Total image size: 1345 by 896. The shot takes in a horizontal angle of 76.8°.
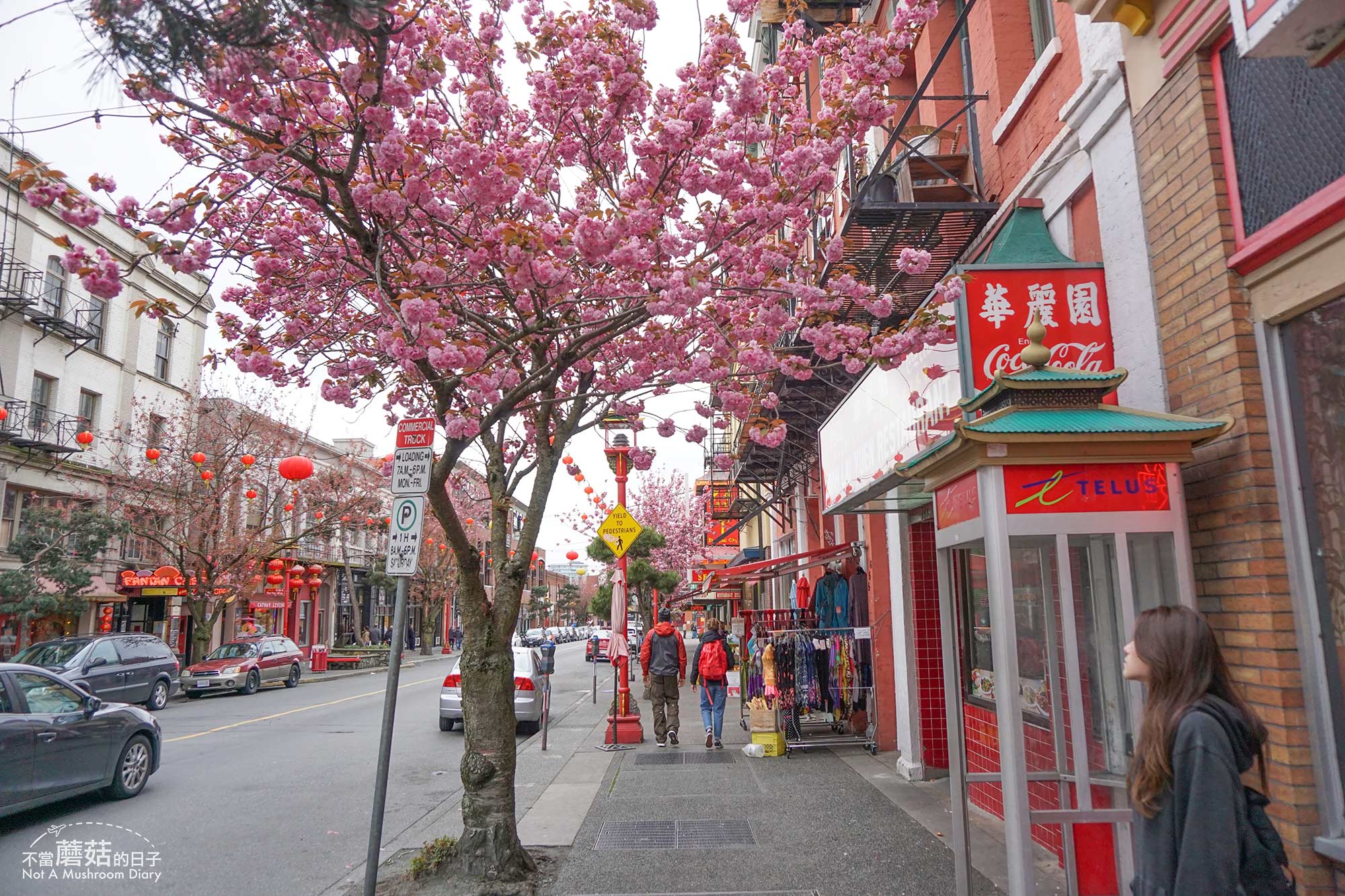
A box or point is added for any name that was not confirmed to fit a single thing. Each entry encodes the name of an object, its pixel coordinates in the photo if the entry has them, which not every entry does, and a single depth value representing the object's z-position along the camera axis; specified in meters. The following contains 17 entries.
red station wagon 22.14
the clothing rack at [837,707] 10.96
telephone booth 4.05
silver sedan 14.66
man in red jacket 12.39
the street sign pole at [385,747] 4.98
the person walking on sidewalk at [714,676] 11.62
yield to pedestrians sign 13.02
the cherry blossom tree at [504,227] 5.59
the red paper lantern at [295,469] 15.57
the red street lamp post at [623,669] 12.85
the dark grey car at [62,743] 7.68
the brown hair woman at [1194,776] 2.52
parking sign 5.68
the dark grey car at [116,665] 16.56
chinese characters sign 5.34
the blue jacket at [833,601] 11.67
